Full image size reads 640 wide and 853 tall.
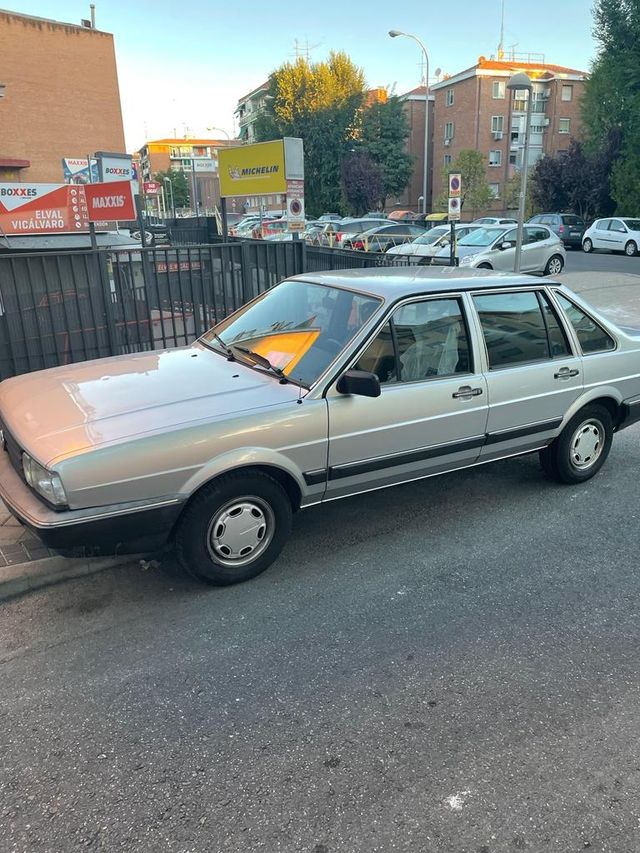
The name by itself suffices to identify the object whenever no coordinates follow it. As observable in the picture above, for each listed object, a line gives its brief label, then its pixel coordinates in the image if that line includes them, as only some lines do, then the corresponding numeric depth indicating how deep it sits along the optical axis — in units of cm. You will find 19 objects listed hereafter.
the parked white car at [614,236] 2544
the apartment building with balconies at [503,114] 4872
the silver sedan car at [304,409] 323
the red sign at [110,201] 692
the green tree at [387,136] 5044
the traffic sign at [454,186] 1182
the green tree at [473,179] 4238
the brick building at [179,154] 11469
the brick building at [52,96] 2662
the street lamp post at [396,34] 3300
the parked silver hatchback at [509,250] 1675
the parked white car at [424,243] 1870
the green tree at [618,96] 3083
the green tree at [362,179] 4891
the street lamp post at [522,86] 1203
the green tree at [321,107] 4953
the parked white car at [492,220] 2698
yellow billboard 854
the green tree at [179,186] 9562
